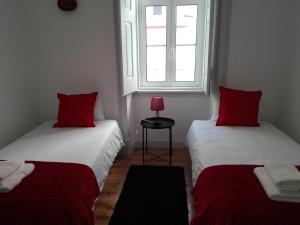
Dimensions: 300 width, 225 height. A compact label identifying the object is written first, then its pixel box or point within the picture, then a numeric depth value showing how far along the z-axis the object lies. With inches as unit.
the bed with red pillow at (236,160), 47.9
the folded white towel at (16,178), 53.9
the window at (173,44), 114.3
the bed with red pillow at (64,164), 50.3
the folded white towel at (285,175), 50.7
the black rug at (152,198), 74.8
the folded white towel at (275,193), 49.7
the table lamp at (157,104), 103.7
